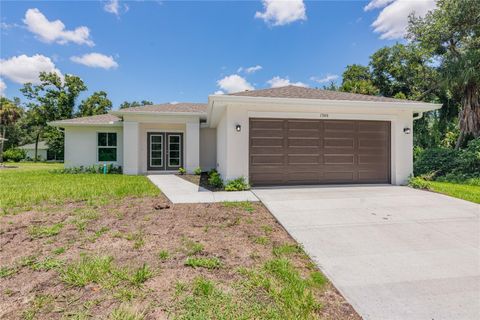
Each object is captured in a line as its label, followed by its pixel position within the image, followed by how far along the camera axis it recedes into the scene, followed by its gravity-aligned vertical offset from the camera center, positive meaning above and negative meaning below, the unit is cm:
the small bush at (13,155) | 2915 +49
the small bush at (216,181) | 881 -79
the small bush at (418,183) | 825 -79
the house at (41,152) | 3481 +105
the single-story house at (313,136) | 820 +85
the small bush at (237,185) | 796 -82
